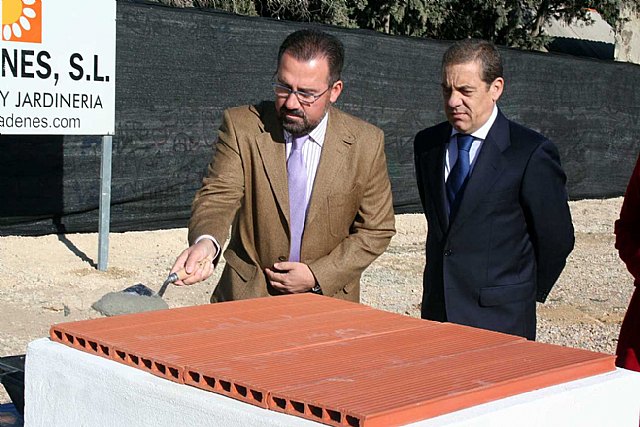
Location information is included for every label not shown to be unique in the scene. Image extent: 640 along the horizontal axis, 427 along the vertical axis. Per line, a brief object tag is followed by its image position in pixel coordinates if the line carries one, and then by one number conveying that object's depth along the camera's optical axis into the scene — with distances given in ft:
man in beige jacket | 10.94
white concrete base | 5.65
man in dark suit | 11.44
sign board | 24.00
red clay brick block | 5.52
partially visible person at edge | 11.15
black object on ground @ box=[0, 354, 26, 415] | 7.55
